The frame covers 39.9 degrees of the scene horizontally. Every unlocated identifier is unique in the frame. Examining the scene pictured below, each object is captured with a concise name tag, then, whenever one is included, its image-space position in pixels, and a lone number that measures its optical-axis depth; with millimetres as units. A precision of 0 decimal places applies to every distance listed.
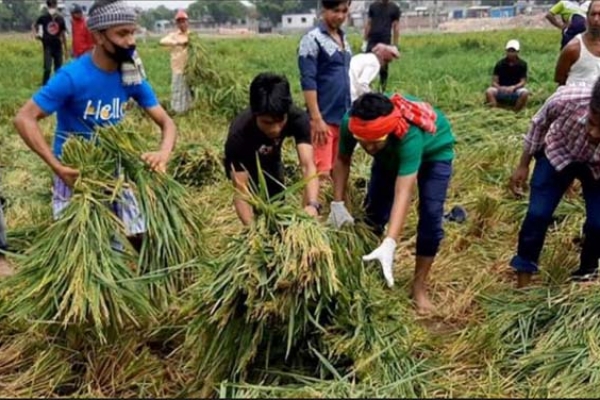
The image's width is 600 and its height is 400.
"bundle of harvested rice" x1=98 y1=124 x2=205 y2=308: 3180
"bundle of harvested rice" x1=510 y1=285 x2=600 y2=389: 2801
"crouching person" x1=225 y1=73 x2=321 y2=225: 3264
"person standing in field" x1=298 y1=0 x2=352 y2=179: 4625
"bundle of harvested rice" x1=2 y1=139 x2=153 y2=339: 2834
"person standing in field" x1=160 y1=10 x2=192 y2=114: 8992
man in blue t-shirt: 3105
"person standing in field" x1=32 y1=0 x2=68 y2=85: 11742
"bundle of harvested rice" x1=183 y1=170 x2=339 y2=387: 2594
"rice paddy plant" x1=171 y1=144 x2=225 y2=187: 5816
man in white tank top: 4438
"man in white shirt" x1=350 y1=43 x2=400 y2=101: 5668
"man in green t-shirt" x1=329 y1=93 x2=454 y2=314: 3188
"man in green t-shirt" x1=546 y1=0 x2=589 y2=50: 6488
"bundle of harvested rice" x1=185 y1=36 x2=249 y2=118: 8719
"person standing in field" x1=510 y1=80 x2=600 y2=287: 3406
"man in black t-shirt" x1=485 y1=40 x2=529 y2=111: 8531
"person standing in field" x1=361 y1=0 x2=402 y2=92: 9781
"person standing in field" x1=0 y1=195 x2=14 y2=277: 3670
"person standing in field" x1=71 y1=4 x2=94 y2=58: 10617
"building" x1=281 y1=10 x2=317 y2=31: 71000
